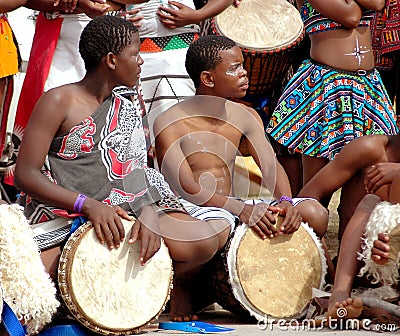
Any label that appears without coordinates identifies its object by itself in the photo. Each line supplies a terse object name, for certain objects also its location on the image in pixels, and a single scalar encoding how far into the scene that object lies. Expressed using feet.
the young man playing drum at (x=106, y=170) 26.12
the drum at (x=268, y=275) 28.14
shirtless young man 29.14
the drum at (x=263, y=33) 37.50
